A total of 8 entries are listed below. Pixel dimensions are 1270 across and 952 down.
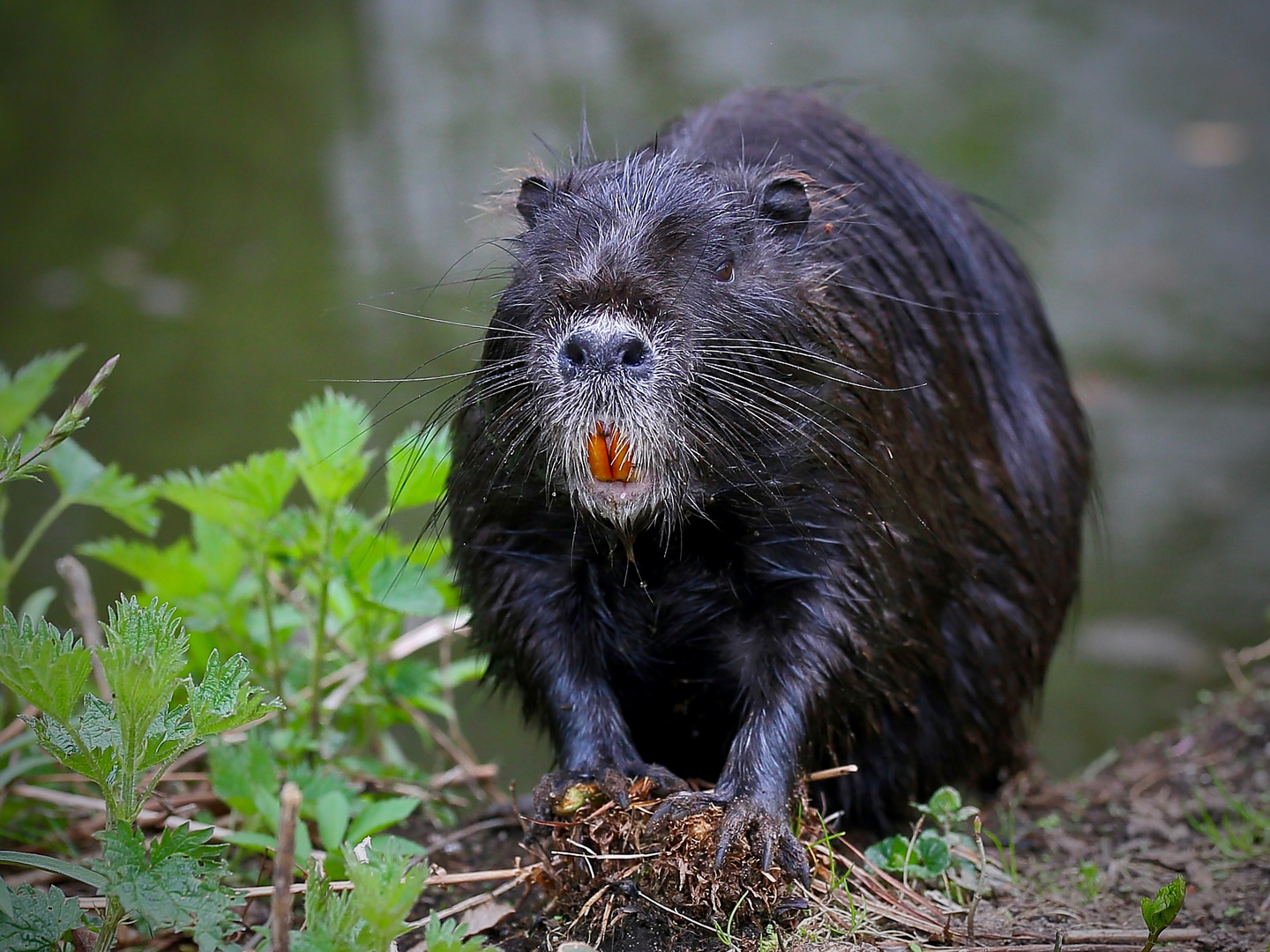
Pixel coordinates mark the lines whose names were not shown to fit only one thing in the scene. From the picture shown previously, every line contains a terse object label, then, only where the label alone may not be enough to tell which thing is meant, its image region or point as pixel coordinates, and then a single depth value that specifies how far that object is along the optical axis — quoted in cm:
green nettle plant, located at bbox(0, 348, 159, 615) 571
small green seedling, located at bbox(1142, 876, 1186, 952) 396
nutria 439
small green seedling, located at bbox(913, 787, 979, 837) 491
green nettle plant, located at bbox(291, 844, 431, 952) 354
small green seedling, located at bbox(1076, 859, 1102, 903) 513
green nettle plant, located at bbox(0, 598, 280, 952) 366
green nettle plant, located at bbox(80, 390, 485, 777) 563
